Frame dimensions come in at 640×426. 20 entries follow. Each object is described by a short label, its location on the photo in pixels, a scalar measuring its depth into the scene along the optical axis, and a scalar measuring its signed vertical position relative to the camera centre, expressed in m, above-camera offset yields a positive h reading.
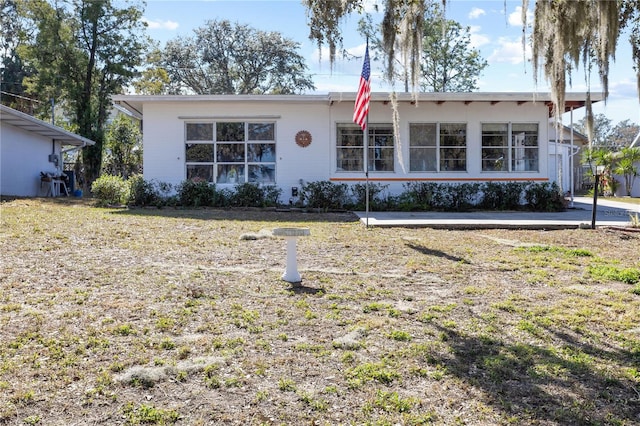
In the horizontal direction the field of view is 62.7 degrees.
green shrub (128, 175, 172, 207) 13.15 +0.25
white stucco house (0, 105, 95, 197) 15.85 +1.80
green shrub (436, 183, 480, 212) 13.30 +0.18
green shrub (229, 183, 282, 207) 13.13 +0.19
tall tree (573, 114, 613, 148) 52.03 +7.66
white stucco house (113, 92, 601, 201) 13.87 +1.68
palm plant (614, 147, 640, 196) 20.93 +1.52
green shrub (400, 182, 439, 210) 13.16 +0.14
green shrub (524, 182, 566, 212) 13.23 +0.11
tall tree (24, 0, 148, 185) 23.70 +6.91
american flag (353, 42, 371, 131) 9.30 +1.97
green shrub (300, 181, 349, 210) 13.11 +0.20
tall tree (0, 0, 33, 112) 27.95 +8.78
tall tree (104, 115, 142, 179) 25.11 +2.75
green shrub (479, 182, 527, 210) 13.49 +0.18
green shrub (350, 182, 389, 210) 13.22 +0.17
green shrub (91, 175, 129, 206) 13.52 +0.35
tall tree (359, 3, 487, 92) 29.89 +8.03
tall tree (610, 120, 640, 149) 52.72 +7.15
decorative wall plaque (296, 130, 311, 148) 13.93 +1.73
